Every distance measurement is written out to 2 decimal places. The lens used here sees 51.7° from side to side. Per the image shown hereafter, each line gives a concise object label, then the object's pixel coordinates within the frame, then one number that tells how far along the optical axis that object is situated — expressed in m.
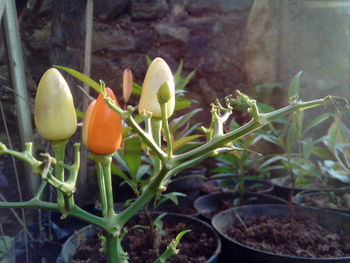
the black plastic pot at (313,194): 1.16
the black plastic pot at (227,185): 1.41
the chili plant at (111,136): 0.36
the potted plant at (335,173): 1.09
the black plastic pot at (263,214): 0.72
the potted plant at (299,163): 0.94
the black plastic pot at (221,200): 1.21
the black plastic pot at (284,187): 1.22
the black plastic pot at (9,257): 0.78
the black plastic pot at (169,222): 0.74
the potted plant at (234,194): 1.21
